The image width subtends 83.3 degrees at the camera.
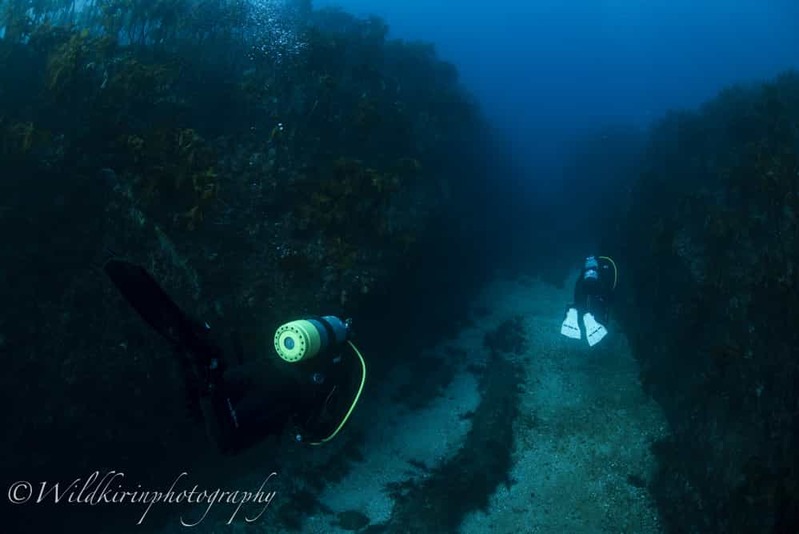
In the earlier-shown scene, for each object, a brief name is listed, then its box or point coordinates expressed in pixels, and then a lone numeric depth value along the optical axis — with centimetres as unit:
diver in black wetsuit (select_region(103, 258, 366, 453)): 362
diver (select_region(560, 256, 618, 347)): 952
